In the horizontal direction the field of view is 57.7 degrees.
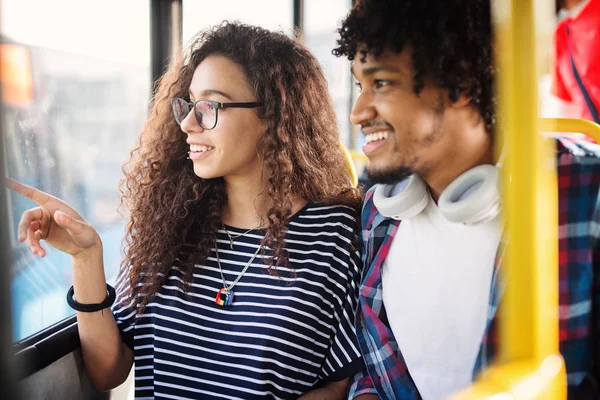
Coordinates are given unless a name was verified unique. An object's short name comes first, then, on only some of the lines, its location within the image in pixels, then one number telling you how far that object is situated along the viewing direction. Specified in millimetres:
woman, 1378
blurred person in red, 1959
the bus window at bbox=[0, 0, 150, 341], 1502
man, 876
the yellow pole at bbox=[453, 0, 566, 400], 625
